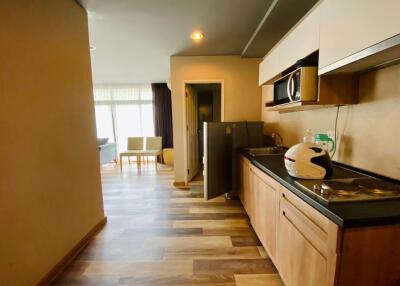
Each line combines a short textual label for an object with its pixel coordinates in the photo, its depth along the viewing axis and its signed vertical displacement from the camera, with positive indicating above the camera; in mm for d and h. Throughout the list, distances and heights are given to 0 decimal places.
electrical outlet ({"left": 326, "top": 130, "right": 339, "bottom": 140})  1596 -118
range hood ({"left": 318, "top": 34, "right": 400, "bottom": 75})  856 +309
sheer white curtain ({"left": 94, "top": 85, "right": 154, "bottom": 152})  5988 +365
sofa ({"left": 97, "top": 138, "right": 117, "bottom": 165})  4824 -680
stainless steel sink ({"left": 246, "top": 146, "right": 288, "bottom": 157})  2424 -364
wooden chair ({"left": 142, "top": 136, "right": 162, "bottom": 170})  5406 -564
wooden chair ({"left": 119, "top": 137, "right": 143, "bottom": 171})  5500 -564
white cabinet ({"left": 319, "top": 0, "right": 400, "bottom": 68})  836 +449
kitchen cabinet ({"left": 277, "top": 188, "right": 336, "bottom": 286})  906 -676
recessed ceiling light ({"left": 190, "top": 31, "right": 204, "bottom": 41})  2498 +1094
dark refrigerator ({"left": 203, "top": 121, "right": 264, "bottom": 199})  2643 -388
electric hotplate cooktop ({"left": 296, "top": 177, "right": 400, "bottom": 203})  942 -363
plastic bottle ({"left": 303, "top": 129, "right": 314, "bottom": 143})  1854 -158
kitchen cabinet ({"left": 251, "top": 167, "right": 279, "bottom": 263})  1473 -719
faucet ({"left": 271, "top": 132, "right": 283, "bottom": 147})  2752 -231
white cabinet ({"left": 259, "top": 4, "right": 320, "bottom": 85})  1351 +597
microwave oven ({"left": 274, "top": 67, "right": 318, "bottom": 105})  1424 +258
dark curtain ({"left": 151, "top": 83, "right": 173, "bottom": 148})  5918 +304
